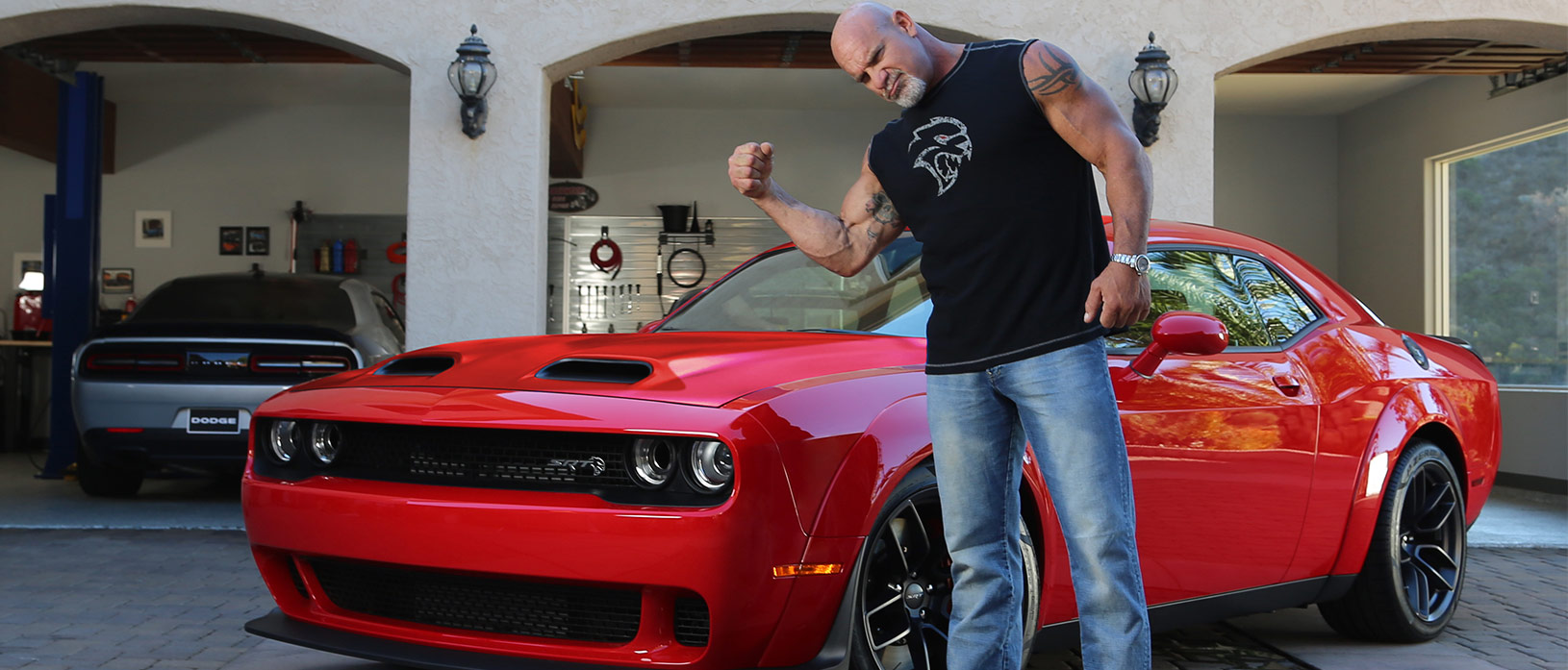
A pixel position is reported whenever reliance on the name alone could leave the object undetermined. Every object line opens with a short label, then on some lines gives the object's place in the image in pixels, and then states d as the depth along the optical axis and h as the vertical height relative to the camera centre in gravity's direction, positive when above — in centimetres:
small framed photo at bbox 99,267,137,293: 1312 +65
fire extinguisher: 1316 +90
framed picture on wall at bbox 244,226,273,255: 1321 +107
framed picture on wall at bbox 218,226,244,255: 1321 +107
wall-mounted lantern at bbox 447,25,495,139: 696 +143
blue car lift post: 890 +76
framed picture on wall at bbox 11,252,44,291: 1302 +79
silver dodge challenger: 706 -18
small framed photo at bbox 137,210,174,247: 1319 +117
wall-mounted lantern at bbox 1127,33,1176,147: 700 +144
